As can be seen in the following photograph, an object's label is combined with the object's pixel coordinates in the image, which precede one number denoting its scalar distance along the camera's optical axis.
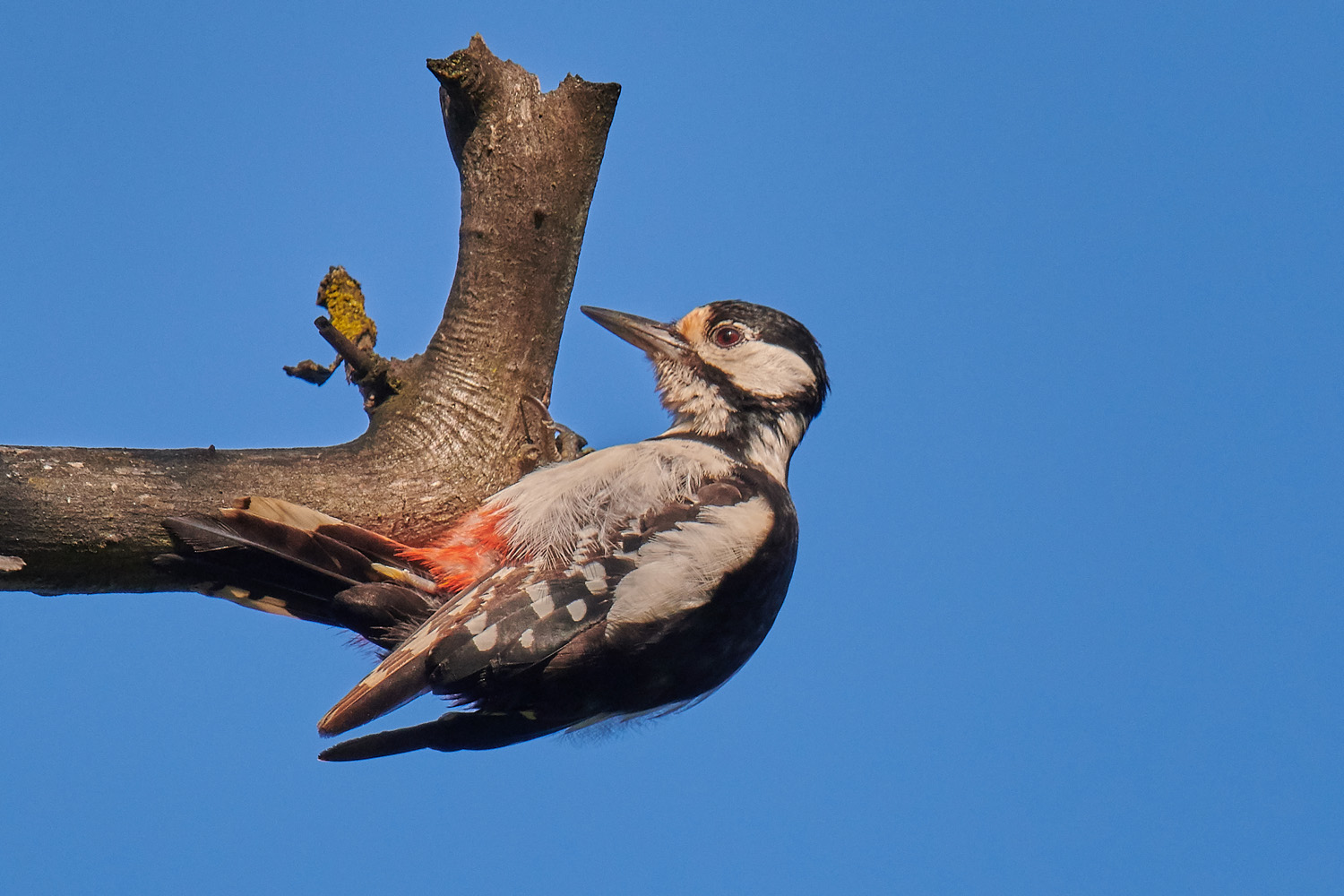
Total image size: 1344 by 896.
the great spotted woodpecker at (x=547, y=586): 5.05
